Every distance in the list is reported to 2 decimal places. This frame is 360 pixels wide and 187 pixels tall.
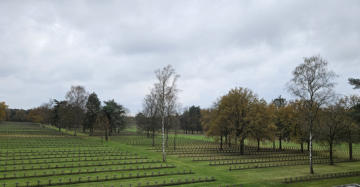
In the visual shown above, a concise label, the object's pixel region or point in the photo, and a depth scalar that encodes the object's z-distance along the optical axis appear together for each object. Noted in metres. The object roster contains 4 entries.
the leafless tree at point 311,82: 31.03
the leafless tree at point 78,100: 89.25
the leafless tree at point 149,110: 73.82
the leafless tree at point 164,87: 40.84
